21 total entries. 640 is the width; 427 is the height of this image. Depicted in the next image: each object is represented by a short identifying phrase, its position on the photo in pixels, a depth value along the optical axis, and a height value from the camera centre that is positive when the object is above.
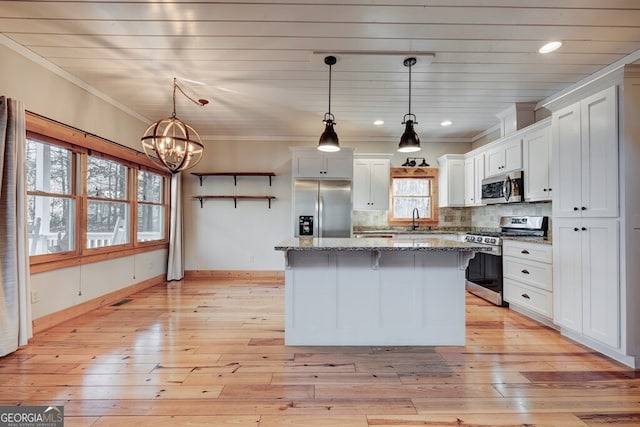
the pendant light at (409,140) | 2.76 +0.67
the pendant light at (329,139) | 2.77 +0.68
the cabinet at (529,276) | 3.14 -0.67
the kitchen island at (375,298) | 2.68 -0.71
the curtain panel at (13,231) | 2.47 -0.13
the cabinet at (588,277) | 2.37 -0.52
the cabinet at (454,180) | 5.29 +0.60
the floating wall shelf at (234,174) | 5.38 +0.73
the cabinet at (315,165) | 5.05 +0.82
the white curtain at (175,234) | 5.29 -0.31
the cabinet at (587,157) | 2.37 +0.48
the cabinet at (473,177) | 4.79 +0.61
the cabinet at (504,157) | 3.94 +0.80
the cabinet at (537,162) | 3.46 +0.62
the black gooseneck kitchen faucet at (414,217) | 5.57 -0.03
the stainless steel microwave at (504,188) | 3.93 +0.37
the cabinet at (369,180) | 5.35 +0.61
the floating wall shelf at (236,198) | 5.54 +0.32
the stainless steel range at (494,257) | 3.92 -0.54
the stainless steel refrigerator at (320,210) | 5.00 +0.09
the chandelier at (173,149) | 2.85 +0.64
